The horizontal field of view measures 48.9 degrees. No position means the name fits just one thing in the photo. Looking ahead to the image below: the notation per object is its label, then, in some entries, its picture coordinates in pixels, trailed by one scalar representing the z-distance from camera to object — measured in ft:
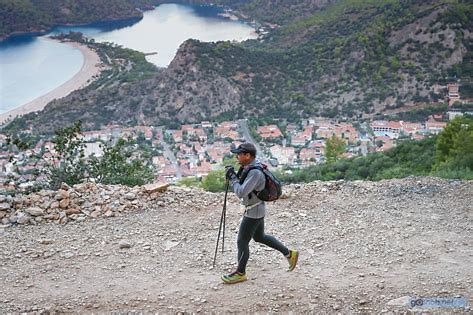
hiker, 14.97
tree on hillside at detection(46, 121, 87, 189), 32.22
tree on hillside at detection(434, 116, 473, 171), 31.97
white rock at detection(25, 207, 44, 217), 21.83
